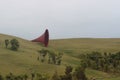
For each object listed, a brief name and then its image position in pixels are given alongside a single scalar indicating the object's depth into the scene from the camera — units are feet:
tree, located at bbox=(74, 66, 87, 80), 400.02
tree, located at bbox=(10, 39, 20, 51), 599.20
